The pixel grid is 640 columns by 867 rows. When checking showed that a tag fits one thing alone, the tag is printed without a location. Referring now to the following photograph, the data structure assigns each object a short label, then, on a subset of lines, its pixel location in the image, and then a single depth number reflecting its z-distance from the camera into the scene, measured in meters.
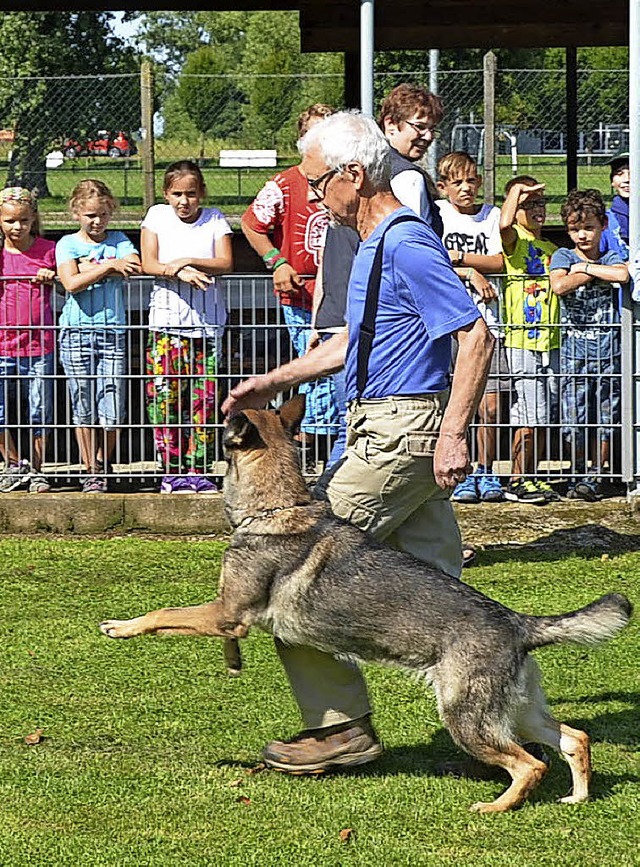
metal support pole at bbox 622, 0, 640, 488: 16.67
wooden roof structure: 21.18
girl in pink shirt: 17.75
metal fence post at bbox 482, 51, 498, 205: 28.84
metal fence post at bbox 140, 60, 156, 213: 28.93
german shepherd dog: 8.74
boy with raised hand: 17.45
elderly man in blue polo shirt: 9.03
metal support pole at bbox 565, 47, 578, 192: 25.10
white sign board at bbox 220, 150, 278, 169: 40.98
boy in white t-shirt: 17.37
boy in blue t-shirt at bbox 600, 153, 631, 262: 18.43
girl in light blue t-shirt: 17.55
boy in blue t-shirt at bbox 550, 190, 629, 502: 17.42
